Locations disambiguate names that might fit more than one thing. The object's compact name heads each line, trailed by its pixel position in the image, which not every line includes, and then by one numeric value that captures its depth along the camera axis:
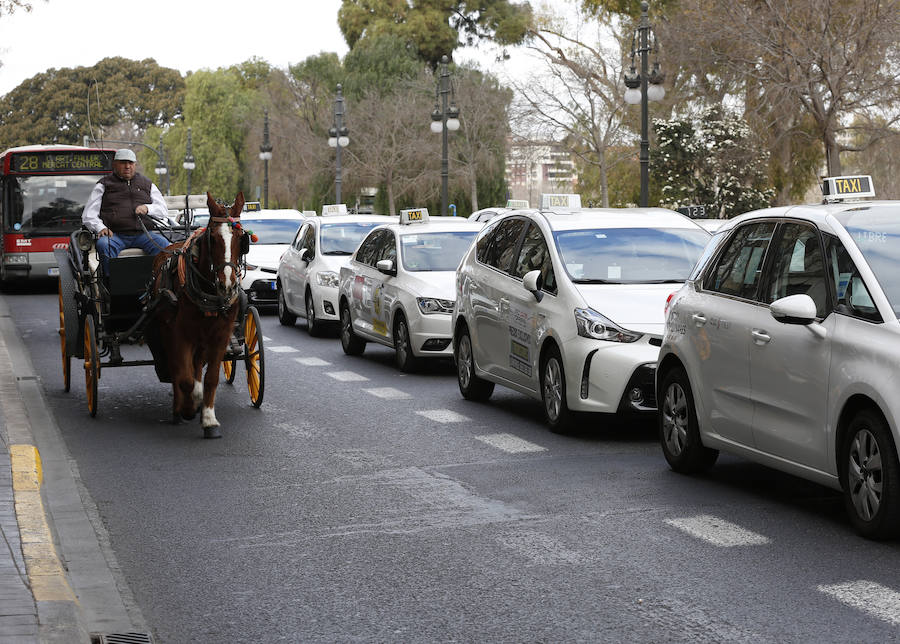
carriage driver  12.52
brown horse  10.50
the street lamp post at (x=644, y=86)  29.41
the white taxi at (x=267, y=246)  24.77
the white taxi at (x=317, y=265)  20.16
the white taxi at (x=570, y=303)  10.40
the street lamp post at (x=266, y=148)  58.85
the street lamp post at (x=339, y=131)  46.34
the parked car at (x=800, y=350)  6.86
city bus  29.92
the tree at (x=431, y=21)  78.88
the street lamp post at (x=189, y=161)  72.31
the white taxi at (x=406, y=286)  15.27
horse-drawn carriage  10.71
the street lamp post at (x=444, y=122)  38.91
